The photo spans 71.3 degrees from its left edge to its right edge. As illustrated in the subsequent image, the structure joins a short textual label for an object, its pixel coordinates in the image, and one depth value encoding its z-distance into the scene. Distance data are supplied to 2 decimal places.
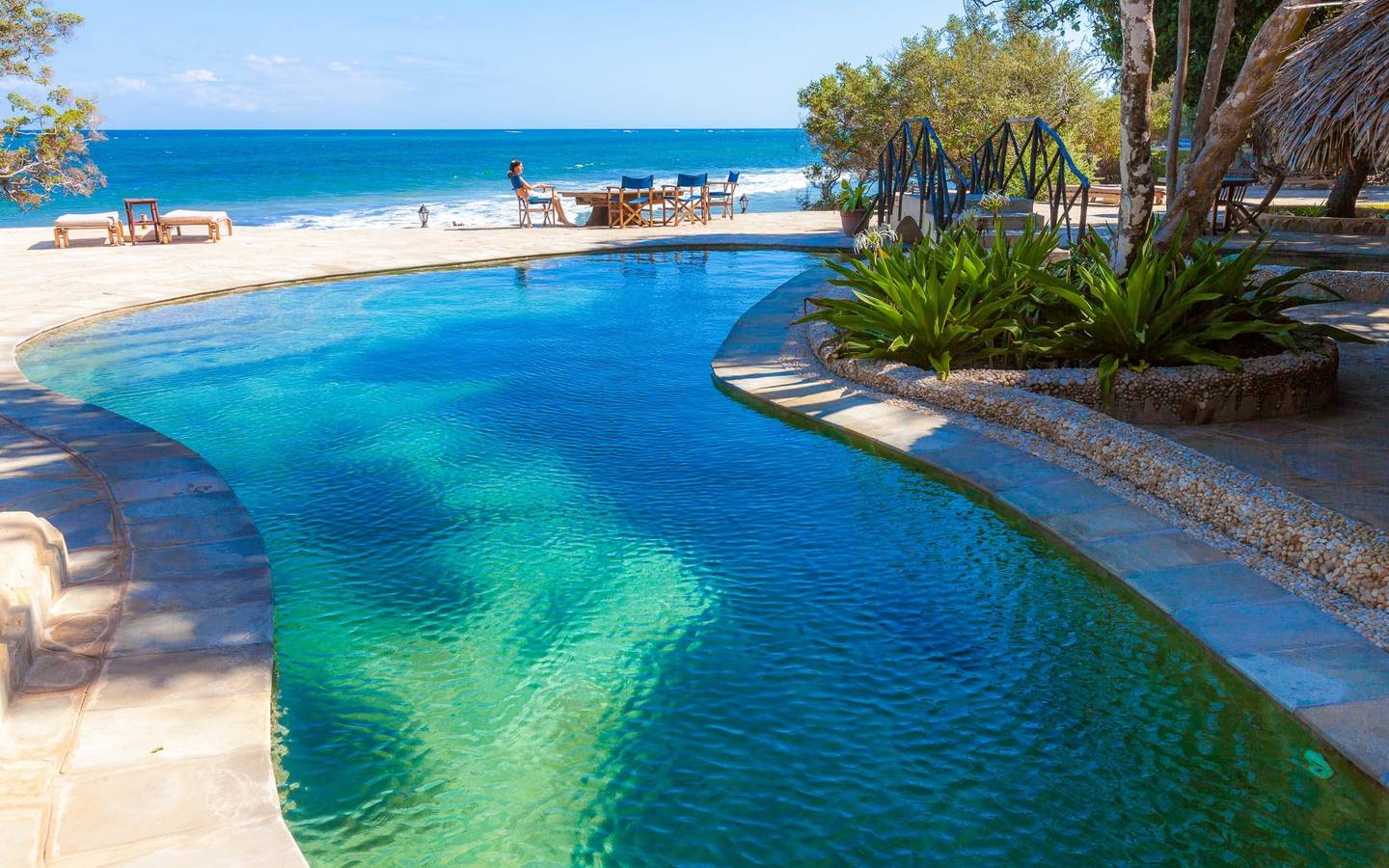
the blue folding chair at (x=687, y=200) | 19.91
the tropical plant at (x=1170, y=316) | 6.54
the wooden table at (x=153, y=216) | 16.39
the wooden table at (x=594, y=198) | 19.47
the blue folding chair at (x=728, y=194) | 21.52
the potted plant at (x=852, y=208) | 16.27
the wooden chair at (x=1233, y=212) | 13.80
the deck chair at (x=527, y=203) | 20.14
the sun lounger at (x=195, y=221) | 16.88
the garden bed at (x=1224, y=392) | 6.27
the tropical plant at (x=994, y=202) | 8.99
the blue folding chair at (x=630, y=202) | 19.16
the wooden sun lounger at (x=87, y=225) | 16.31
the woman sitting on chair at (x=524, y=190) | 20.06
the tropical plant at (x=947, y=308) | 7.31
